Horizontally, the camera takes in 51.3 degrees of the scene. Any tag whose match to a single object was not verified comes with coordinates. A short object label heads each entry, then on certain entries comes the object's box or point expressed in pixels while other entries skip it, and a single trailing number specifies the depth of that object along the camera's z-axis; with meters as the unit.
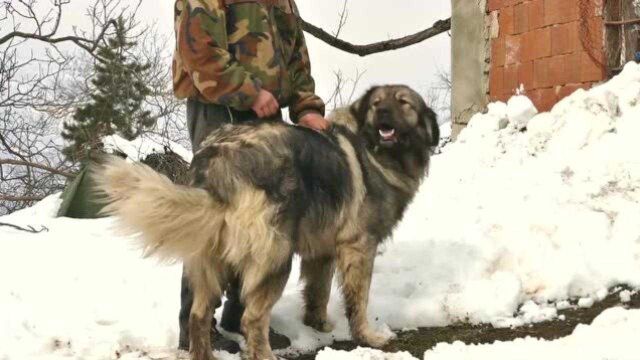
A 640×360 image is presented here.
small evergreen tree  23.64
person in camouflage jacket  3.41
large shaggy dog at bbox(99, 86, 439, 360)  2.98
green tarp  7.50
